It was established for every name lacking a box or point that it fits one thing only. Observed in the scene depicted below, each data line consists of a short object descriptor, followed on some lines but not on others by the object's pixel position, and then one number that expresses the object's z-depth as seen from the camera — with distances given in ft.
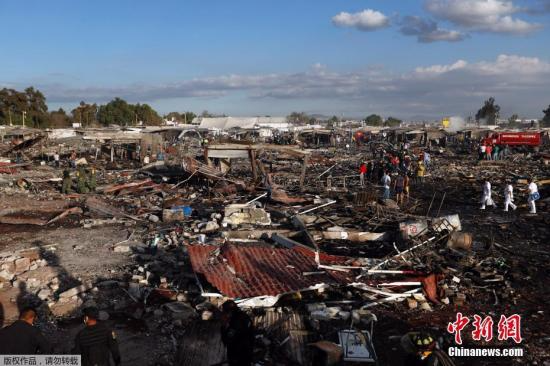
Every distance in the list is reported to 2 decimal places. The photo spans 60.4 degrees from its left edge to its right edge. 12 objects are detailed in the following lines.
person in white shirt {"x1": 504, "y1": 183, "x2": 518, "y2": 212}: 50.94
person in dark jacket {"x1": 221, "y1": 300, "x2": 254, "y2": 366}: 16.02
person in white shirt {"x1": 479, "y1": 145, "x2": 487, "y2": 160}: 103.62
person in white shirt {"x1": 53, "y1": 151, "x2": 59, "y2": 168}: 93.91
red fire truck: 116.57
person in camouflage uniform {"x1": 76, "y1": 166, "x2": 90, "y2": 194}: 61.98
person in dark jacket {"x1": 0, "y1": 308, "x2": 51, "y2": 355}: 14.06
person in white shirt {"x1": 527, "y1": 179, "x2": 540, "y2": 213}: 49.55
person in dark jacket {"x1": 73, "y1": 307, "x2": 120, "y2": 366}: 14.44
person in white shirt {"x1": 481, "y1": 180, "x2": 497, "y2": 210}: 53.06
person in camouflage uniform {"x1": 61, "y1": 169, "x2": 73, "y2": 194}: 61.31
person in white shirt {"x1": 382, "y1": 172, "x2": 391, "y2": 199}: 56.80
